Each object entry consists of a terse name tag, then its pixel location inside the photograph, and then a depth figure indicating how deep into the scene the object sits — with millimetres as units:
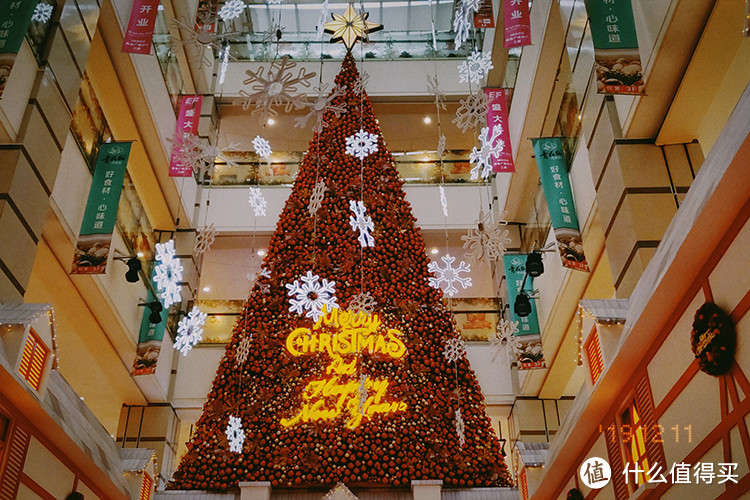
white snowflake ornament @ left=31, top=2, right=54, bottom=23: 6520
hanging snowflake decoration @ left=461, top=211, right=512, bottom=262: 7711
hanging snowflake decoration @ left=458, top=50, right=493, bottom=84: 8070
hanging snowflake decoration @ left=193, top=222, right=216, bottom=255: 8570
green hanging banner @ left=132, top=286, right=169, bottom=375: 10492
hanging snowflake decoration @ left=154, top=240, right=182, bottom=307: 10523
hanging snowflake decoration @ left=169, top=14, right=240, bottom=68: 6016
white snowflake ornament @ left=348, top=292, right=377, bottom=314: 8680
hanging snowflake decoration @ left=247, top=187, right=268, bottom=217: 9525
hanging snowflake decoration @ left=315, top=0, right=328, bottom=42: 13691
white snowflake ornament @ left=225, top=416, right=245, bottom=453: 8305
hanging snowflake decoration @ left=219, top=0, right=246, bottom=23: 7750
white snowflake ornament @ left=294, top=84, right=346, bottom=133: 6613
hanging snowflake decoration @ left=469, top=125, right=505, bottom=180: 8425
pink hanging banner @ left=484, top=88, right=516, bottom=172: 10116
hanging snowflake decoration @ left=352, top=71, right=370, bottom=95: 8477
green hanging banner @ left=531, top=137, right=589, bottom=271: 7666
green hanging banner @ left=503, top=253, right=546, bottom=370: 10047
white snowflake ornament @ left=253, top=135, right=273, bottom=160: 8109
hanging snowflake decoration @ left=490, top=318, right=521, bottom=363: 8906
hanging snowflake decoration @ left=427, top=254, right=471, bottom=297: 8483
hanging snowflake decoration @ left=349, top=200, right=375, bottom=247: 8766
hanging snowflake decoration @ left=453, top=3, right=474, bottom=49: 7774
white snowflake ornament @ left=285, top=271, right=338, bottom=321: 8911
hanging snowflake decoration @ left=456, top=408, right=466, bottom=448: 8117
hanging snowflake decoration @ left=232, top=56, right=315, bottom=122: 5973
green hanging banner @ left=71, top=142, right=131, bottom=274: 8094
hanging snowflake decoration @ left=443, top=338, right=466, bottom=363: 9047
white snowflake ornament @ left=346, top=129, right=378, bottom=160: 9367
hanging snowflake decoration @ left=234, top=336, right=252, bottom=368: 9000
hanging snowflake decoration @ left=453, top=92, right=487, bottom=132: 6966
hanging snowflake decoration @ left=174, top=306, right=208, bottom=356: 9914
